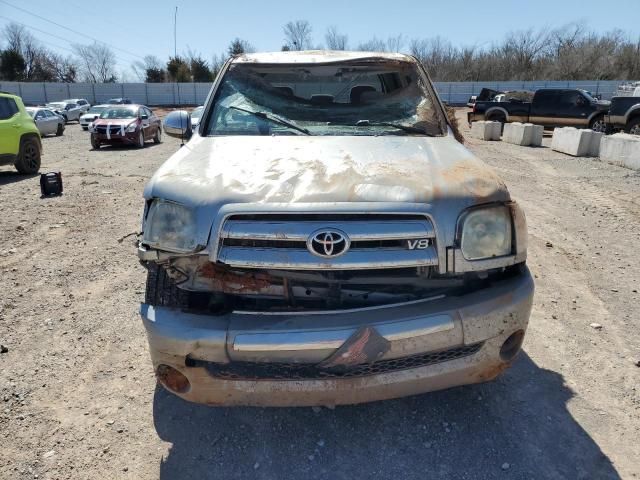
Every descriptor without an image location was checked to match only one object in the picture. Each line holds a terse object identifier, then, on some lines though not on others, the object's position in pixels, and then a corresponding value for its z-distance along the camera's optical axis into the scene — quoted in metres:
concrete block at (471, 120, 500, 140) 17.89
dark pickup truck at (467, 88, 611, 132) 18.65
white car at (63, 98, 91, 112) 33.94
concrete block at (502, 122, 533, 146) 16.05
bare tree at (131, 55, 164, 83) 60.82
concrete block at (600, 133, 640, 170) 10.61
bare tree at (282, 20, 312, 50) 56.91
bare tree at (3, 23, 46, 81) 63.36
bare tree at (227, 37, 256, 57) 59.04
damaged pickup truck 2.07
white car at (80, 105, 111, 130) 25.90
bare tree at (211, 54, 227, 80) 59.50
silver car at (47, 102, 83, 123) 31.47
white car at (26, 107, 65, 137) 21.45
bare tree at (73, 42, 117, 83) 74.88
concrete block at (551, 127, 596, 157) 12.98
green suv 9.89
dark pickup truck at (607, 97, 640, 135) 14.39
